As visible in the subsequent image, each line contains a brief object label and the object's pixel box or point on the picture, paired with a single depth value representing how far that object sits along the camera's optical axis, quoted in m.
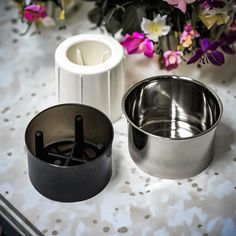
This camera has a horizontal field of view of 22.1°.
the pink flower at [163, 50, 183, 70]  0.96
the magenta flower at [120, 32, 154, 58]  0.96
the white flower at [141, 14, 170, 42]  0.93
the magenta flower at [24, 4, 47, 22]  0.99
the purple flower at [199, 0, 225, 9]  0.88
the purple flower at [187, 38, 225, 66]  0.91
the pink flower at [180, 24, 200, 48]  0.92
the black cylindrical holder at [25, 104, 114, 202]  0.79
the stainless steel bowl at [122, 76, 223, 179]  0.81
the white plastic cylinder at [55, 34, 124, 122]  0.88
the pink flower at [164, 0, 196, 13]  0.86
